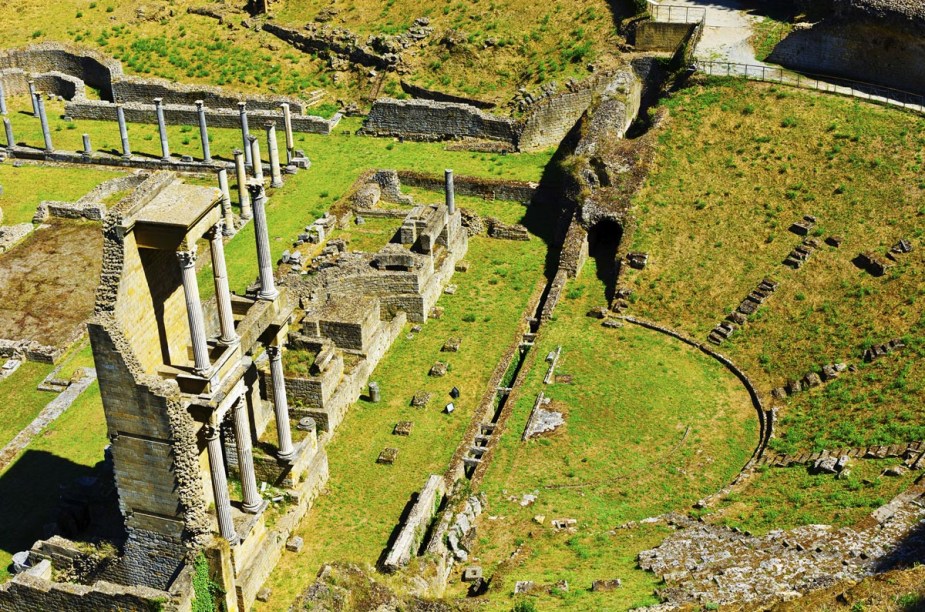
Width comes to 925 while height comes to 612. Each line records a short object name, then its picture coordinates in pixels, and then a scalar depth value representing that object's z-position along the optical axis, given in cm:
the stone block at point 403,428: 3500
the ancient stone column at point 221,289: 2683
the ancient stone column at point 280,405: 3012
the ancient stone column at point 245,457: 2802
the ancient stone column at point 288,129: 5400
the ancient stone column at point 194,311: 2569
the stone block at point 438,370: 3788
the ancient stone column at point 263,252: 2986
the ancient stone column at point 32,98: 5622
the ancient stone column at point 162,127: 5315
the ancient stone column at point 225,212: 4634
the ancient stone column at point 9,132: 5535
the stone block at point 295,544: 3036
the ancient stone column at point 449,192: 4497
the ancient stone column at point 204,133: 5237
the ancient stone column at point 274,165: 5109
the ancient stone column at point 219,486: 2692
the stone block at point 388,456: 3372
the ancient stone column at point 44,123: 5450
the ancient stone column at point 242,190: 4766
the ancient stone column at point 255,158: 4872
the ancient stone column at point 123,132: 5372
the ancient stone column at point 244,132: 5100
